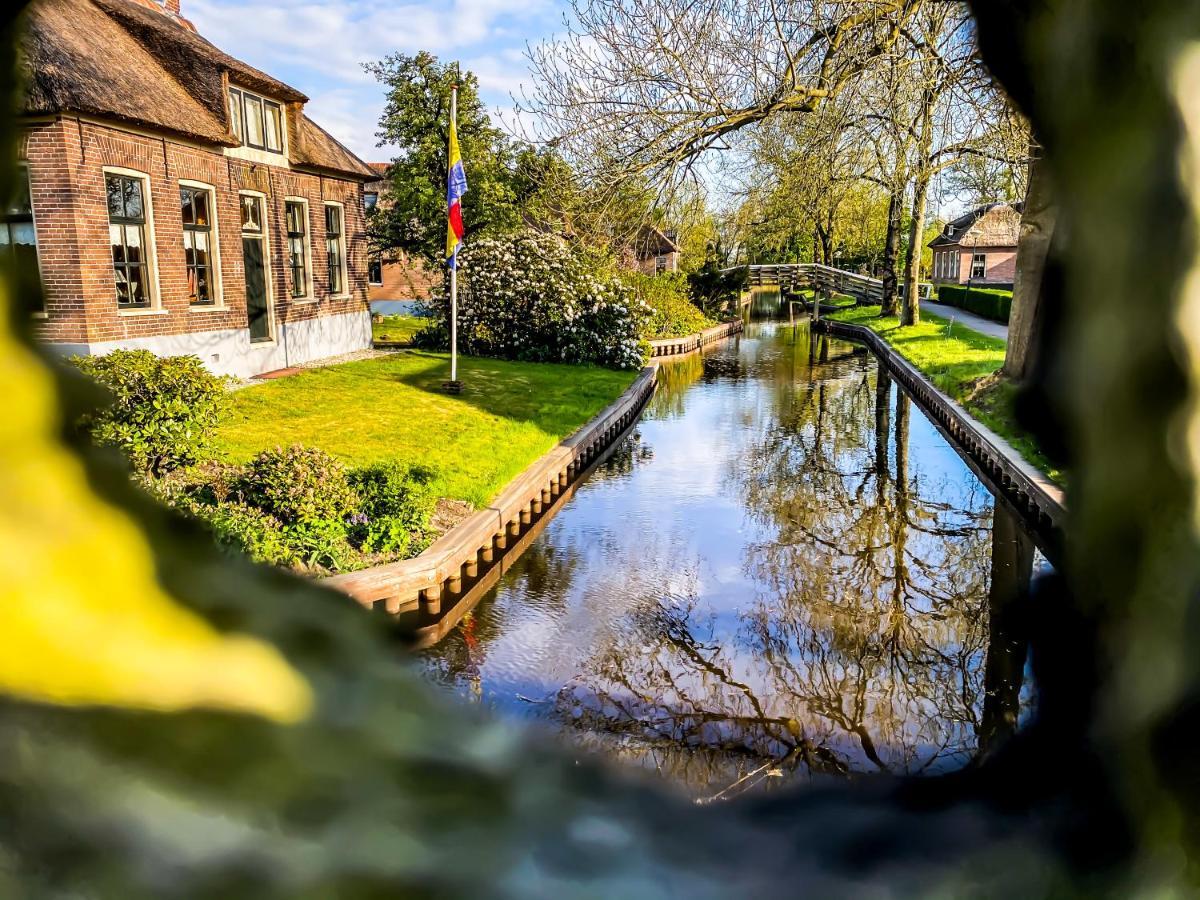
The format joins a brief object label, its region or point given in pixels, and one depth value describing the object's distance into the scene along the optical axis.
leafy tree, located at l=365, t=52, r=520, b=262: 27.69
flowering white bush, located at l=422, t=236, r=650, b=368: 25.84
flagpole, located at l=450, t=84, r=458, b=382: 18.51
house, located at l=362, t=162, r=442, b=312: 43.60
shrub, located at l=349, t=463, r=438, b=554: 9.72
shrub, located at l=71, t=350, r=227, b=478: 9.57
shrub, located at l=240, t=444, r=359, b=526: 9.36
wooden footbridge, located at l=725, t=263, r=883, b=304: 52.06
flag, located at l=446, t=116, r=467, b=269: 17.58
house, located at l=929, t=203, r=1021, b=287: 62.75
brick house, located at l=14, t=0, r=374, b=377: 14.23
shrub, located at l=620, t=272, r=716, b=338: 37.13
